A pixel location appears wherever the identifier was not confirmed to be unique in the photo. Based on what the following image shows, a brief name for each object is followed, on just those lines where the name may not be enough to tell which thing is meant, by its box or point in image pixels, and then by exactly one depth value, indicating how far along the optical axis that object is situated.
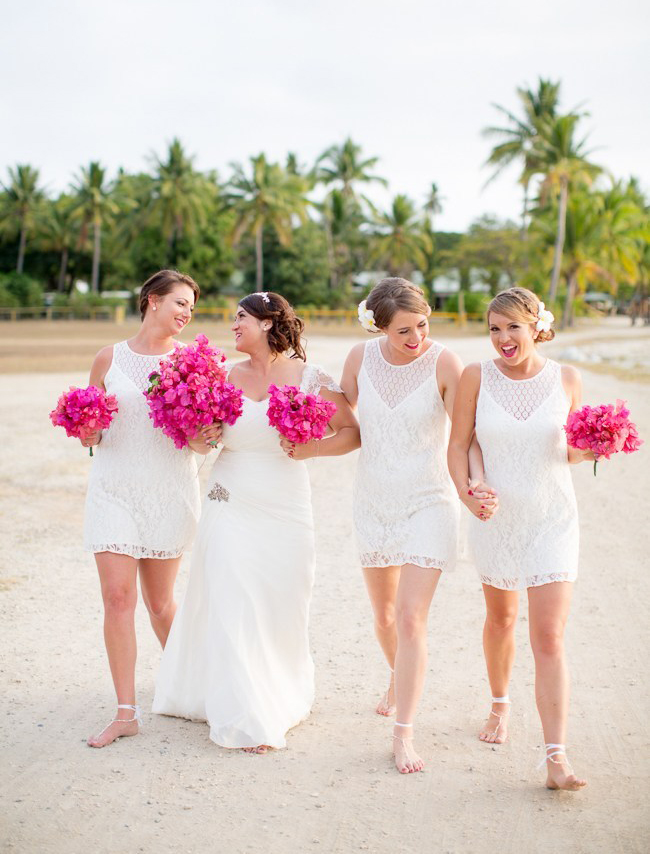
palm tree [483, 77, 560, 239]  59.44
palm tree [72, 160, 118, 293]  70.62
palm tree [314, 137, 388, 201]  76.44
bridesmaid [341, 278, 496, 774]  4.64
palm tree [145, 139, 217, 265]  67.00
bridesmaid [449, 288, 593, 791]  4.29
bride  4.70
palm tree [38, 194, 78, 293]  72.38
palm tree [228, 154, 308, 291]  67.62
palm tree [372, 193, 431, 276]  74.94
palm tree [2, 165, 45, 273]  72.38
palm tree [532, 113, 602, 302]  54.28
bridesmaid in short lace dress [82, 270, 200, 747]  4.78
